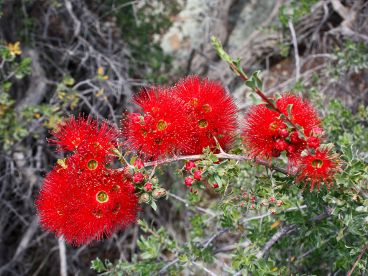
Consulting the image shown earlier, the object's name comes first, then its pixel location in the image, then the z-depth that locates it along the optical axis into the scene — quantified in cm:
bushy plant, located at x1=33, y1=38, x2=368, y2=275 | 18
